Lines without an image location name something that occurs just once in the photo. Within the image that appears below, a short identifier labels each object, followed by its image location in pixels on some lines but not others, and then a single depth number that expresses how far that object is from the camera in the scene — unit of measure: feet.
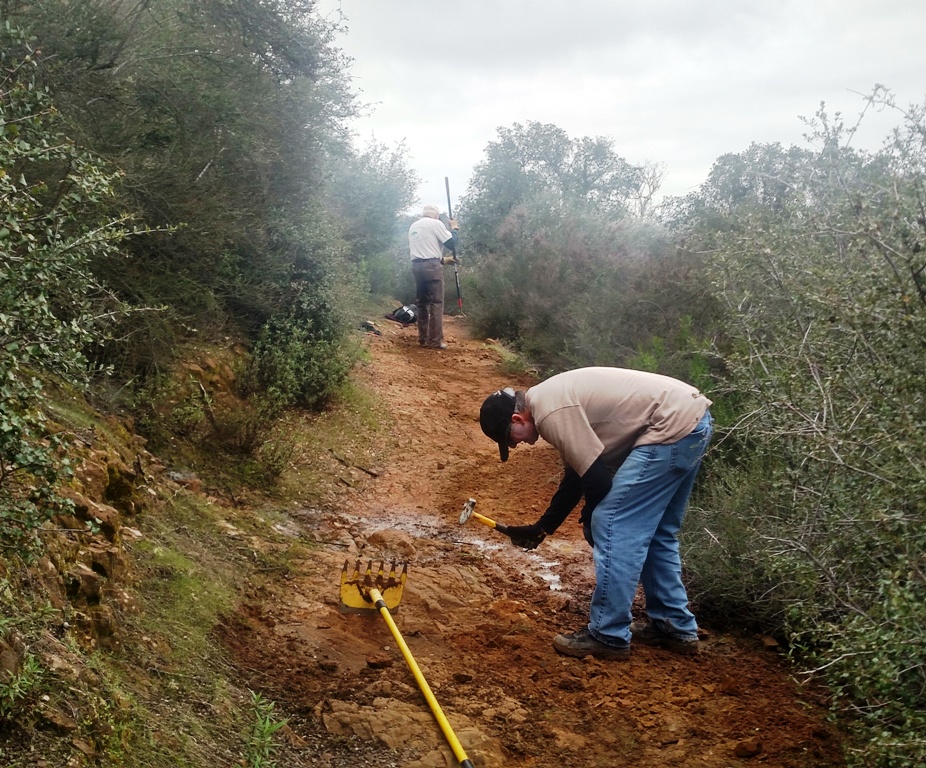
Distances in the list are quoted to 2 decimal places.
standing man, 38.34
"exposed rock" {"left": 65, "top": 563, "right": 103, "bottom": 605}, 9.65
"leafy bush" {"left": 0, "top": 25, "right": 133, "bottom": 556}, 7.89
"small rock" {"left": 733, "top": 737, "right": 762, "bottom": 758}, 10.20
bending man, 12.72
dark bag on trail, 49.11
